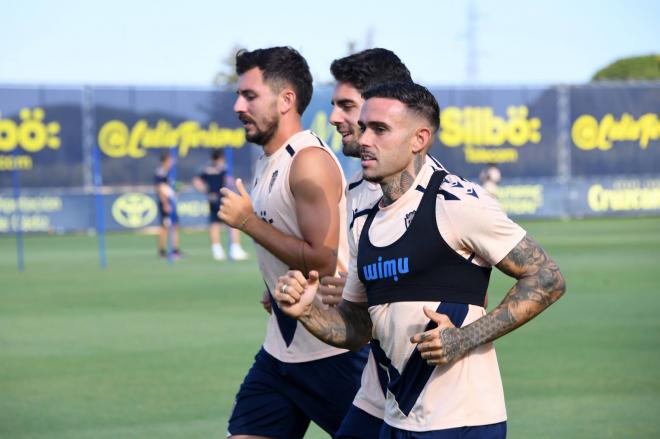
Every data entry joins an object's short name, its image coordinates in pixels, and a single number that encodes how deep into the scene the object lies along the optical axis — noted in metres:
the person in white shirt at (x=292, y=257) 11.64
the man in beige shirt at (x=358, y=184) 10.14
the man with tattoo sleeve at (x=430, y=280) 8.92
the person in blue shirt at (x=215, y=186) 49.31
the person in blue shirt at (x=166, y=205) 49.07
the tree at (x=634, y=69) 133.50
